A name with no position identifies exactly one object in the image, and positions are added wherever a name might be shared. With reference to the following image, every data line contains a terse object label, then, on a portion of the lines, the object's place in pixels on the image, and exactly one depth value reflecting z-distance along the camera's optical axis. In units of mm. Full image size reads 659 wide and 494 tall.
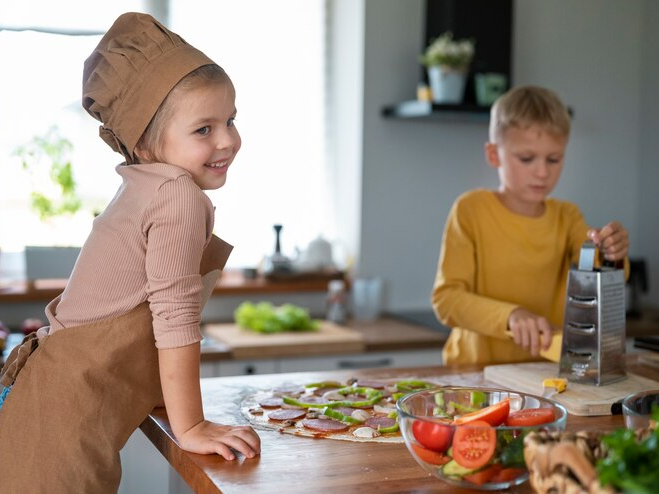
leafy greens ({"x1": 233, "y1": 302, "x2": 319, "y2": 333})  3160
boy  2109
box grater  1626
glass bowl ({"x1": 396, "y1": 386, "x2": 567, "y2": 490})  1035
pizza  1367
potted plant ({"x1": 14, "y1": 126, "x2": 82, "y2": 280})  3357
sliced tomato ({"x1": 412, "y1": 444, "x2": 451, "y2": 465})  1083
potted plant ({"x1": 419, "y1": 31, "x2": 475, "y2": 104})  3434
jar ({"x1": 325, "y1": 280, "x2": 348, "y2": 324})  3482
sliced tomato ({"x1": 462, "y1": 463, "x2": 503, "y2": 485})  1055
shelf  3379
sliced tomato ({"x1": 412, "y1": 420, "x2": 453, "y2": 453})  1057
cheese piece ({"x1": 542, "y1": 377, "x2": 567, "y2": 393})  1578
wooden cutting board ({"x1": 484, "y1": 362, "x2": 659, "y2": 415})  1509
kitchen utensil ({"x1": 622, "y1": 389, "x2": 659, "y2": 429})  1114
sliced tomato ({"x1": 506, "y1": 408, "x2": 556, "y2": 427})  1131
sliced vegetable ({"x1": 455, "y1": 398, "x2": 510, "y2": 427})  1126
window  3383
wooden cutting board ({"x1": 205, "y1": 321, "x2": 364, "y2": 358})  2922
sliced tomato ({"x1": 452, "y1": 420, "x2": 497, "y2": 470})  1028
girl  1296
